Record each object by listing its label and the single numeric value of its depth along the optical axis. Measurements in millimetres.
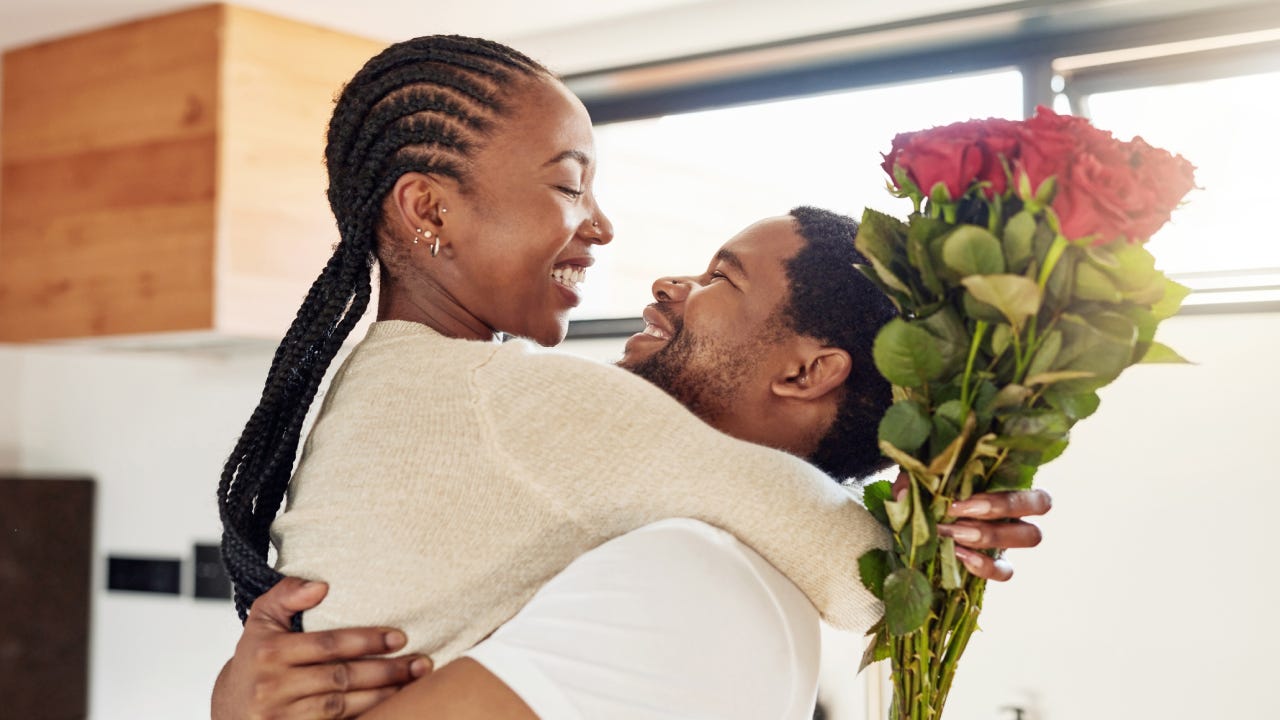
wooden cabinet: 2605
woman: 945
